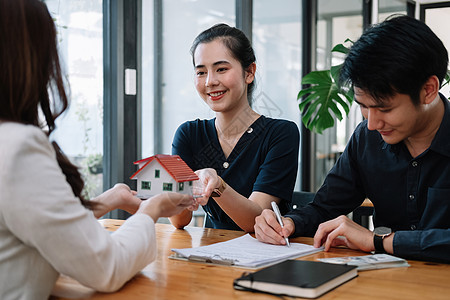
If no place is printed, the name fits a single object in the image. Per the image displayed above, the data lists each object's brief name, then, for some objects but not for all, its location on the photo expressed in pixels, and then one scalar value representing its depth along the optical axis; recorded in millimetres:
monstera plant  3564
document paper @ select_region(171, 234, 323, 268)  1326
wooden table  1078
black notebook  1036
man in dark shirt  1494
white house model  1490
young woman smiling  2086
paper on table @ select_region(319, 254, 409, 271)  1282
